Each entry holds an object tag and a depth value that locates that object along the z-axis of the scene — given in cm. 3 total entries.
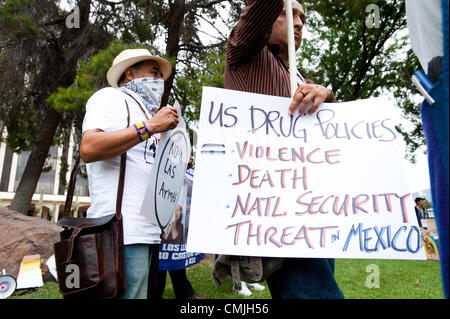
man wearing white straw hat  137
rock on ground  421
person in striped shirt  107
